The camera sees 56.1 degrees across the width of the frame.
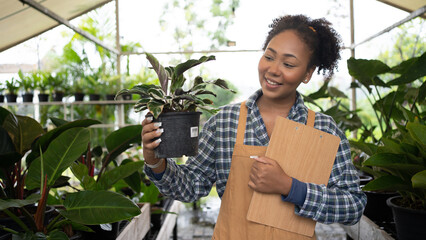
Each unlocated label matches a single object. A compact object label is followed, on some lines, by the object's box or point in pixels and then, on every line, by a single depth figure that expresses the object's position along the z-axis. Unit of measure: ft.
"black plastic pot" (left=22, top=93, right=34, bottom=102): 17.21
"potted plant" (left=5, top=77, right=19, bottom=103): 16.79
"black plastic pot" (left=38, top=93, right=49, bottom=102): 17.65
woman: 4.20
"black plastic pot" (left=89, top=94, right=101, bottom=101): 18.89
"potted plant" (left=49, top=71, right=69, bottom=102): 18.03
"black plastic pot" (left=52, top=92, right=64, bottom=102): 17.99
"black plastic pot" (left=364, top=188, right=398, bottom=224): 7.72
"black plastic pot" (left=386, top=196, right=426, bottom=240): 5.33
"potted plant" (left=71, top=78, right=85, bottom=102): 18.52
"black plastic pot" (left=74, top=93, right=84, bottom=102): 18.46
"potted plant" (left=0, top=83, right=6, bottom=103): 16.74
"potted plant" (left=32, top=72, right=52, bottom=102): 17.66
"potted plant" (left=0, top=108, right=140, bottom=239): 4.43
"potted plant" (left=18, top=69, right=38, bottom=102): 17.16
